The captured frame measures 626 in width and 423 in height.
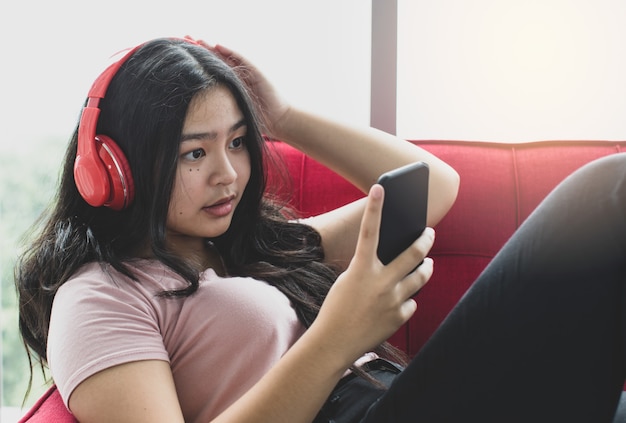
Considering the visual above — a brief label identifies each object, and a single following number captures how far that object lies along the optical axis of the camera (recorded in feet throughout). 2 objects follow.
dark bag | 3.25
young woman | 2.49
